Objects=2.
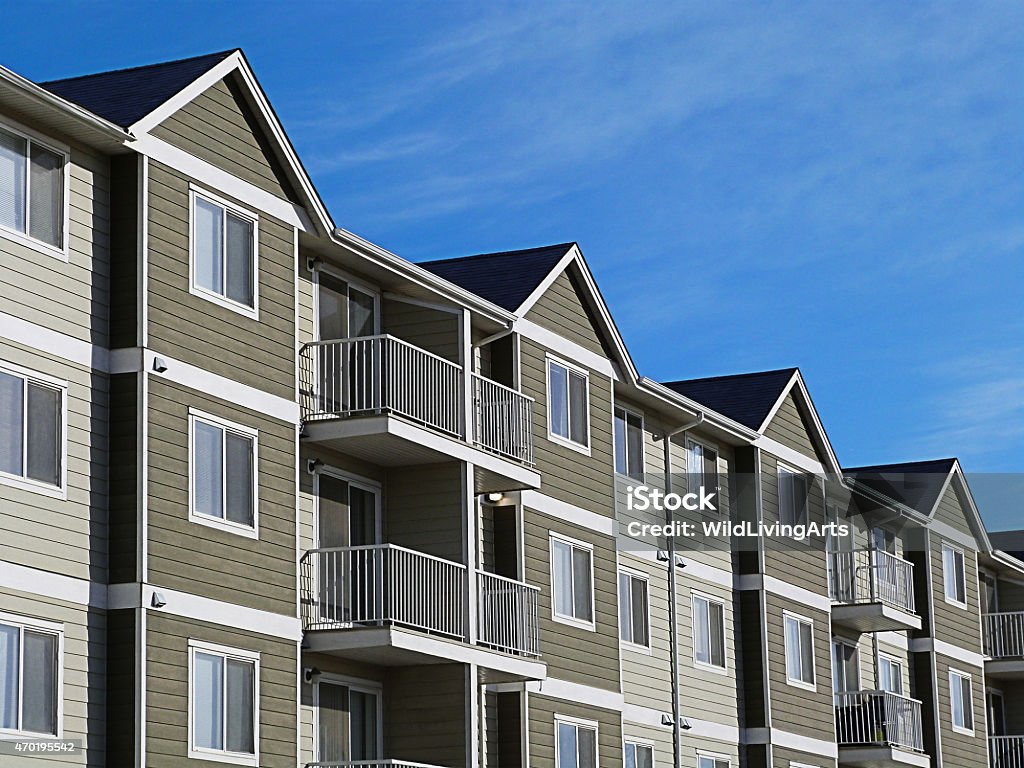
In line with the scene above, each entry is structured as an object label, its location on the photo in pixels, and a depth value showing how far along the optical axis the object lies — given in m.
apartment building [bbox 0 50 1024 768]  21.52
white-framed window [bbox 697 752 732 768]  37.12
